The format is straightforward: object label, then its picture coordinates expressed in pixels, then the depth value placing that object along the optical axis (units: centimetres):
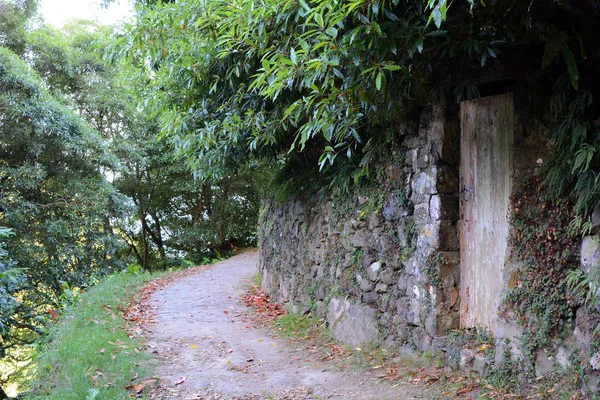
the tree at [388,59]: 339
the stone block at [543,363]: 377
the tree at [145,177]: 1612
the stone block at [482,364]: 429
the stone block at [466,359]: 448
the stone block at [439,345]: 480
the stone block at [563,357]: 361
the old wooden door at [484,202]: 436
